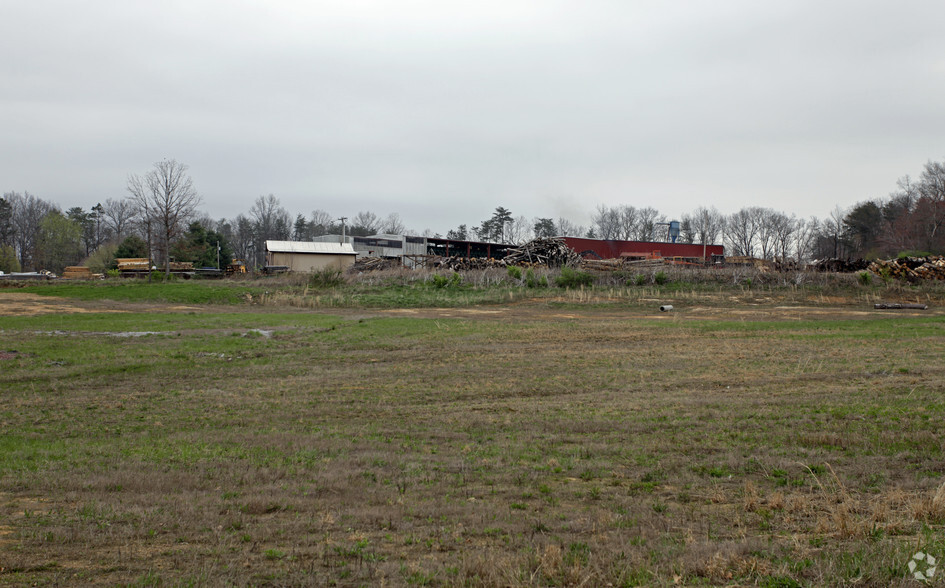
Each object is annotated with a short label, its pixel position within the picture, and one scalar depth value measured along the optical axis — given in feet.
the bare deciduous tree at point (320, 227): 428.56
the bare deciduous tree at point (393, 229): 443.41
